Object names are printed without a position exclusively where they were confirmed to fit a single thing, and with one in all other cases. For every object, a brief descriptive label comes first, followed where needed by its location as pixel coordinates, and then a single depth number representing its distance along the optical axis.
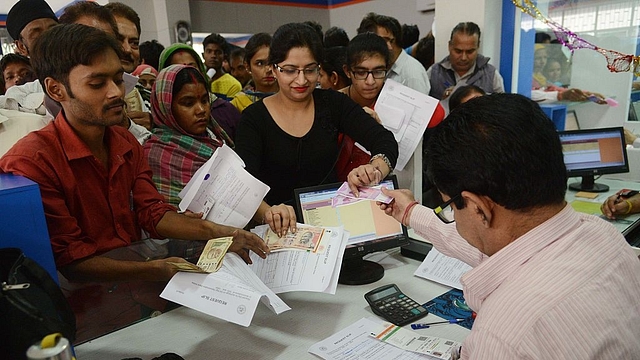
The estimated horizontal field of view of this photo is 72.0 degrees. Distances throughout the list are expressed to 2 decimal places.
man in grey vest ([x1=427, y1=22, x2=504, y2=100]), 3.34
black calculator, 1.23
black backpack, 0.72
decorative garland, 2.36
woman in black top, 1.67
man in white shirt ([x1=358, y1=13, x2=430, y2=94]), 2.86
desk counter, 1.13
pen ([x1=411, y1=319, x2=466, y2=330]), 1.20
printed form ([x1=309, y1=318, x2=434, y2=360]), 1.08
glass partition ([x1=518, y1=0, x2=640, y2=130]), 3.32
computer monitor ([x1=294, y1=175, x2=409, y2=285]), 1.48
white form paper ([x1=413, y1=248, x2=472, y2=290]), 1.44
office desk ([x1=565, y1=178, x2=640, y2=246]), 2.03
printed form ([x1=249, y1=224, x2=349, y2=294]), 1.22
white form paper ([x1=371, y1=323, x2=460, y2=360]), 1.07
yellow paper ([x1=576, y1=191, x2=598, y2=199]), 2.47
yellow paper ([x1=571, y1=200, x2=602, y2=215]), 2.23
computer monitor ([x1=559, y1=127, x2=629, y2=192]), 2.50
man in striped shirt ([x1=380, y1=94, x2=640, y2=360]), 0.67
